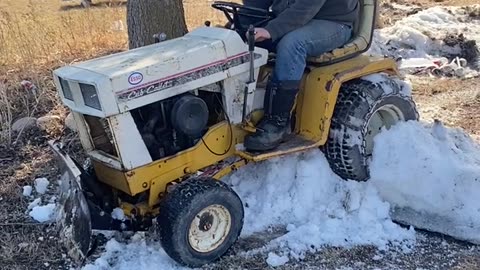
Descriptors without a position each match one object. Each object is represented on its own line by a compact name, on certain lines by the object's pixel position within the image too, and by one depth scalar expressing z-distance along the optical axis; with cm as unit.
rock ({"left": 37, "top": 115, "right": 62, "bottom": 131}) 596
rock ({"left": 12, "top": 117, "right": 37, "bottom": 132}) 598
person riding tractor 448
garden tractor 400
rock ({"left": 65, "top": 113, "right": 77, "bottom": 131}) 589
